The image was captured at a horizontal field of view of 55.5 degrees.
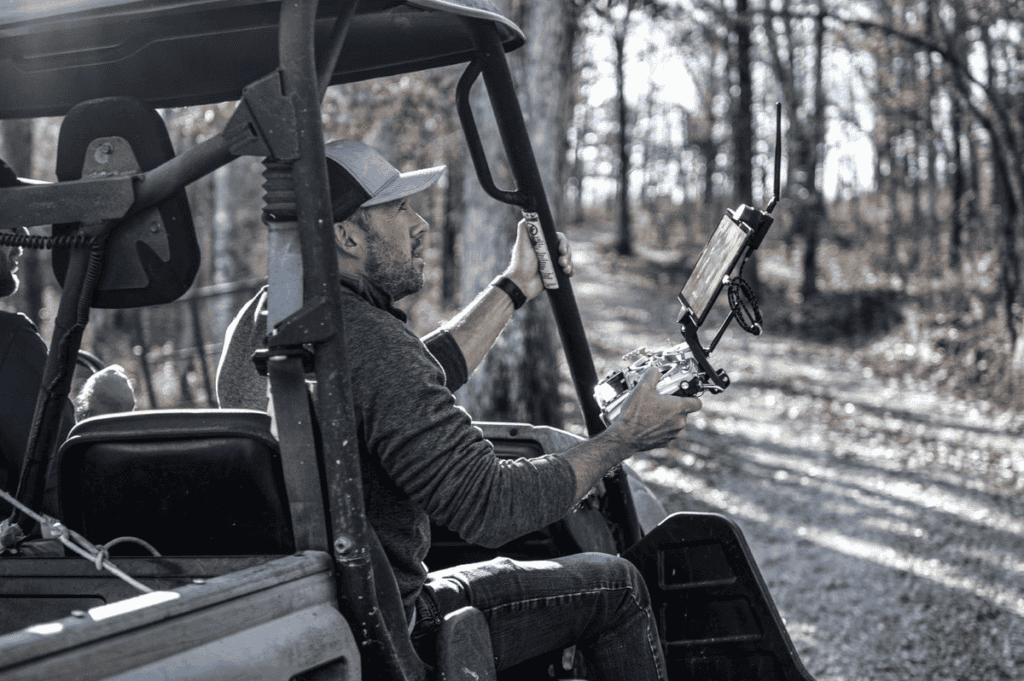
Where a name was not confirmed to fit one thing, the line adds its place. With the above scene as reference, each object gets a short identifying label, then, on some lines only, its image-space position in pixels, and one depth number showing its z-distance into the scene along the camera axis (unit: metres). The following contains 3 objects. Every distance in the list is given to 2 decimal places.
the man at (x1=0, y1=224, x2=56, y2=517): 2.79
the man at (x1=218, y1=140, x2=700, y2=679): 2.14
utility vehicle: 1.71
